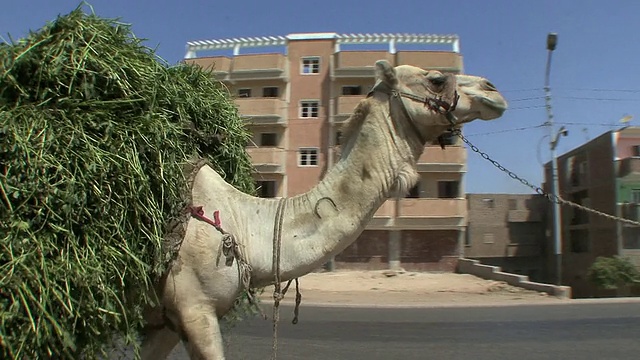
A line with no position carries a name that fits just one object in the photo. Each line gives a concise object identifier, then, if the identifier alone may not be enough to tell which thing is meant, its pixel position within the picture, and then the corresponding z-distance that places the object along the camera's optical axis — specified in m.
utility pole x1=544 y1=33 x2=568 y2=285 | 26.86
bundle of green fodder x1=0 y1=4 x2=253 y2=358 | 2.46
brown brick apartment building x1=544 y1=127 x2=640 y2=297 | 36.97
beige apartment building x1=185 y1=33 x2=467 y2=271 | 36.88
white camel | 3.26
